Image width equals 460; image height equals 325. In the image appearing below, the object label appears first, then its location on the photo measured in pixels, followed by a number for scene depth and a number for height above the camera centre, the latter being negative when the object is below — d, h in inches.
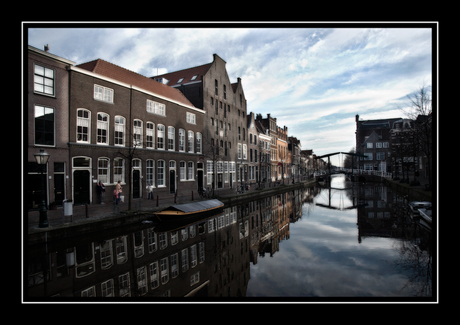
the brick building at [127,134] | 715.4 +94.9
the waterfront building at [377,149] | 2762.8 +143.8
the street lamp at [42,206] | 437.8 -72.7
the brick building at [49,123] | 608.1 +97.6
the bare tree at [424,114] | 948.2 +185.7
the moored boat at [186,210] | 613.0 -118.8
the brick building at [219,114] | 1250.0 +256.9
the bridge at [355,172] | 2256.4 -92.3
